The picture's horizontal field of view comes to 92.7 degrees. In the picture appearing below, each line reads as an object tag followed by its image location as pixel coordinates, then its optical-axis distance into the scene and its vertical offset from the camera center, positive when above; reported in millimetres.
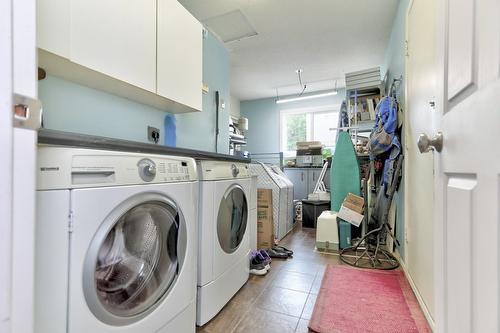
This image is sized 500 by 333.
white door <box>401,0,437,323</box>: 1353 +102
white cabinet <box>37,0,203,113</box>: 1043 +631
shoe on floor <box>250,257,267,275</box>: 1949 -845
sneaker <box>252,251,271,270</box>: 2080 -817
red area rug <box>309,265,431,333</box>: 1292 -865
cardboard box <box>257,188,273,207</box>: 2580 -330
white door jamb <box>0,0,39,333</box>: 404 -8
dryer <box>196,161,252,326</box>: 1273 -418
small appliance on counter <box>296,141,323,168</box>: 4625 +251
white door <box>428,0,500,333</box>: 435 -3
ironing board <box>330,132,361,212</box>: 2760 -59
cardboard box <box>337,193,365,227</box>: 2512 -459
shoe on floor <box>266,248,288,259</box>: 2340 -868
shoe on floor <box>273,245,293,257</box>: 2411 -872
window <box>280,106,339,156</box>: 5397 +952
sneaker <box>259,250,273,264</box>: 2172 -831
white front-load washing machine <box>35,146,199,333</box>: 620 -252
